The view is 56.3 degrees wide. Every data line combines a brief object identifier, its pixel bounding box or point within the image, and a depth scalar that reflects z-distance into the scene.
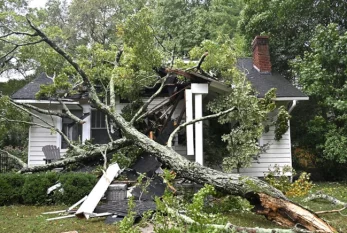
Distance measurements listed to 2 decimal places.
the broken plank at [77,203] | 6.66
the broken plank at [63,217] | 5.97
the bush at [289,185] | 8.66
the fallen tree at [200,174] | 4.71
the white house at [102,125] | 10.94
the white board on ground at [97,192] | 6.08
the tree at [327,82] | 10.88
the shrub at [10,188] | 7.59
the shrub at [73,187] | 7.43
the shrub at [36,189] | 7.57
